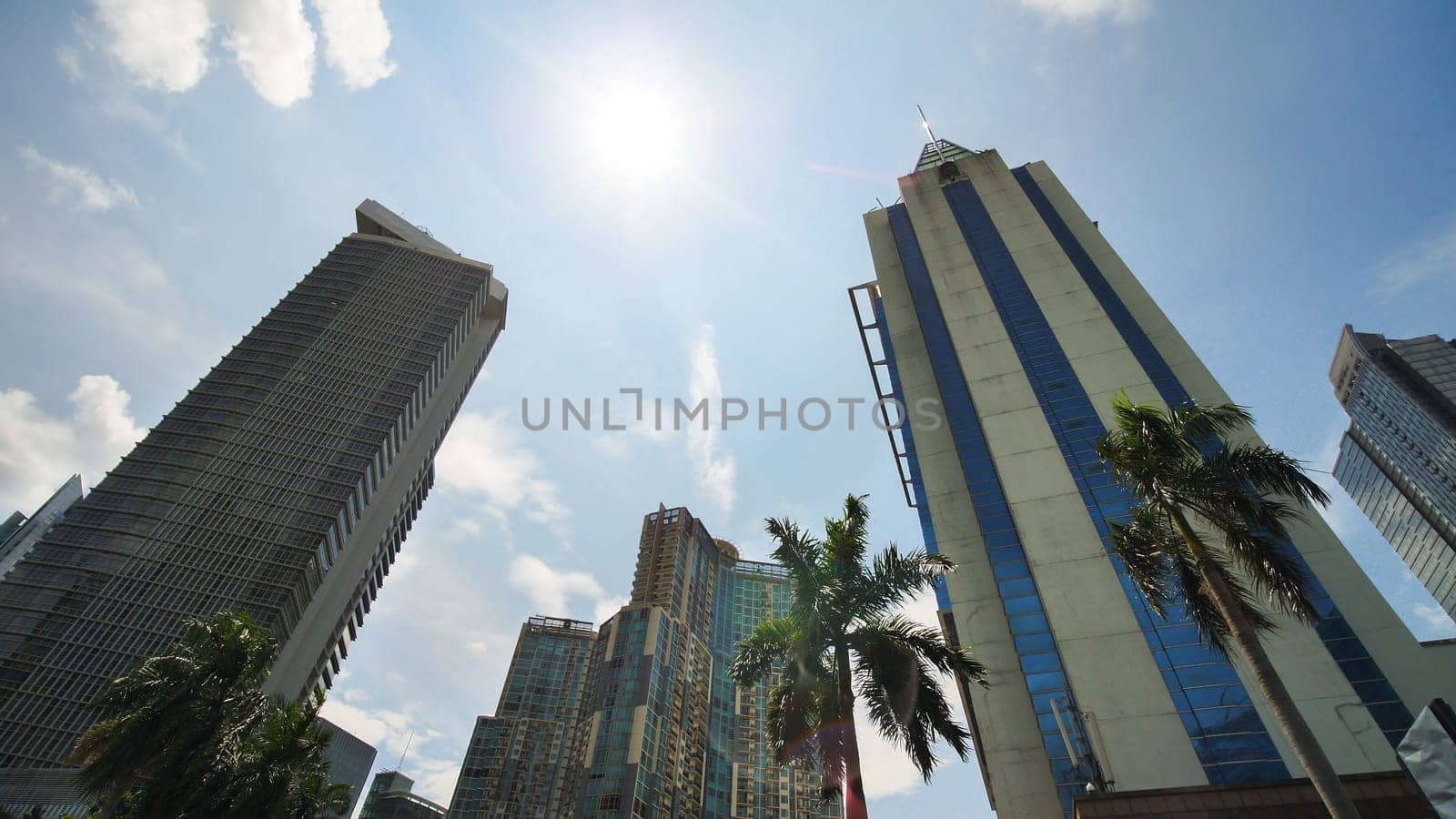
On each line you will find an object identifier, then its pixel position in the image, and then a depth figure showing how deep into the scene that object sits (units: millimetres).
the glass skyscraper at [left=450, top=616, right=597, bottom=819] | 106875
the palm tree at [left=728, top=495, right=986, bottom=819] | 15297
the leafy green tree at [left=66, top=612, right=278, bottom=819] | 22062
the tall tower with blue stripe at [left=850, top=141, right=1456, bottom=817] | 32906
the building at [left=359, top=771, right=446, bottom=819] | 148750
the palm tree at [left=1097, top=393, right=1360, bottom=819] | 14172
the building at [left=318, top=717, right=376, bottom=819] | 178000
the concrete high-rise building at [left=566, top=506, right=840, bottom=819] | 87062
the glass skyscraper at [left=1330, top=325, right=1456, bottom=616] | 118812
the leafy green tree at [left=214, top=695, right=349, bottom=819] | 23594
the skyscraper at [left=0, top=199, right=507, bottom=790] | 71875
